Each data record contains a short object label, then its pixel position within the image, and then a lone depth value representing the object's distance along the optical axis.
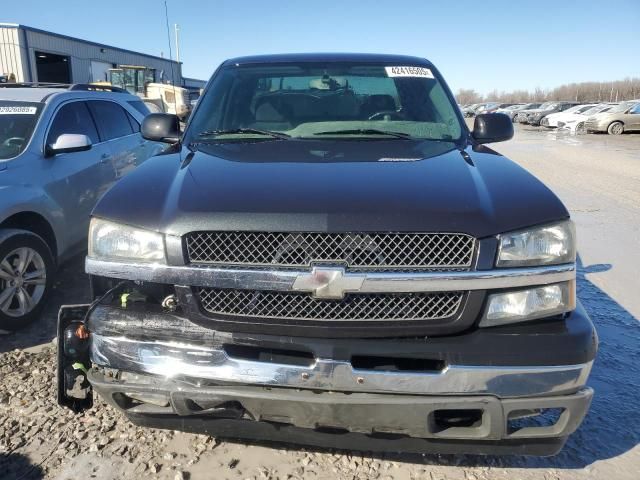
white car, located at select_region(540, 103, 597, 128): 30.59
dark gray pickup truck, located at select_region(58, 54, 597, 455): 2.00
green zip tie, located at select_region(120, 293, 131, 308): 2.21
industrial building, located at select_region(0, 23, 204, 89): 29.45
